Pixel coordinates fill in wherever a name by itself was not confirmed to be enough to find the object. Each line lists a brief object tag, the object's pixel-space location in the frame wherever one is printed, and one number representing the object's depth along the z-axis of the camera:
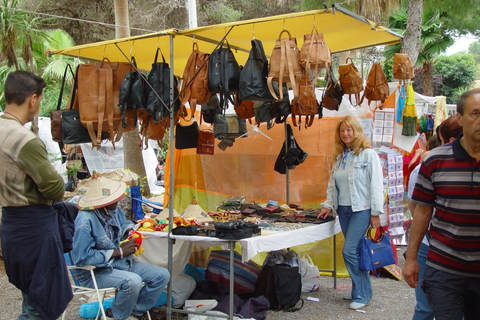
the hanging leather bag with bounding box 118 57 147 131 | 4.76
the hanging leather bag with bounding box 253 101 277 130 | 5.58
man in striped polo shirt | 2.41
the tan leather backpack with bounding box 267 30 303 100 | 4.19
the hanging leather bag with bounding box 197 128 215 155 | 6.37
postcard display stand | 6.38
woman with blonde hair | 4.82
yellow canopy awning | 4.26
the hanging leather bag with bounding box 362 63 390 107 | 5.75
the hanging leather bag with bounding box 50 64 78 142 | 5.01
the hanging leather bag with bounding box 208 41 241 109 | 4.42
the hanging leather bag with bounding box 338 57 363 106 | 5.57
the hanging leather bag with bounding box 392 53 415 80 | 5.81
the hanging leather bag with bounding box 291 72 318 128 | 5.53
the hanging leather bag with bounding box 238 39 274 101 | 4.28
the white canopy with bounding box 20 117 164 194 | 13.34
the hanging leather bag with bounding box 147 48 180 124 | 4.68
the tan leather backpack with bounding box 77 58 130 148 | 4.90
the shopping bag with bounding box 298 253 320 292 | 5.57
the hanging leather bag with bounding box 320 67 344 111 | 5.69
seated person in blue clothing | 3.82
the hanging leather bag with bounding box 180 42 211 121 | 4.55
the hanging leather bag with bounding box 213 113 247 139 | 5.73
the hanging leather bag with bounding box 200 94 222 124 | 5.95
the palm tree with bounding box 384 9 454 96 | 16.97
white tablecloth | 4.12
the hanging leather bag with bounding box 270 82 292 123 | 5.48
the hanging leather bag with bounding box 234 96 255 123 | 5.86
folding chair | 3.79
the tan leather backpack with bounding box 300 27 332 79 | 4.18
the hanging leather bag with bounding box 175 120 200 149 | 6.17
